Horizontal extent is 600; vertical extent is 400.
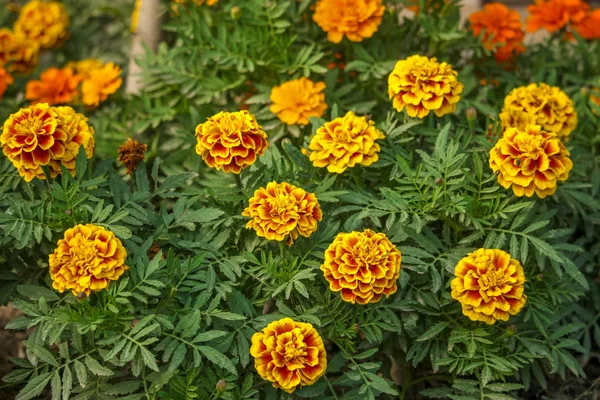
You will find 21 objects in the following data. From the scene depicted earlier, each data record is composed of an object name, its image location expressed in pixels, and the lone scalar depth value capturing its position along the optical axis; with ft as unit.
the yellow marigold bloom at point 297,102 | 9.38
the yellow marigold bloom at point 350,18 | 9.55
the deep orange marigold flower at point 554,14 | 11.07
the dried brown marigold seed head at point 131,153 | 8.29
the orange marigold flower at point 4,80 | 10.03
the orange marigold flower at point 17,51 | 11.46
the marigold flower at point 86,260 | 6.73
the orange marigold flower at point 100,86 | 10.48
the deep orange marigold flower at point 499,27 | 10.62
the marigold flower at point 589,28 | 11.37
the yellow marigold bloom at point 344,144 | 7.74
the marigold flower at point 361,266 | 6.86
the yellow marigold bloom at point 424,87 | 7.95
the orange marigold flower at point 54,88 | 10.56
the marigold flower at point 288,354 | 6.53
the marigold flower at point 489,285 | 7.02
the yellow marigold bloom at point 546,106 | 8.80
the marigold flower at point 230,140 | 7.32
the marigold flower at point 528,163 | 7.36
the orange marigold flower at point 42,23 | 12.32
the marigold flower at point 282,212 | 7.07
